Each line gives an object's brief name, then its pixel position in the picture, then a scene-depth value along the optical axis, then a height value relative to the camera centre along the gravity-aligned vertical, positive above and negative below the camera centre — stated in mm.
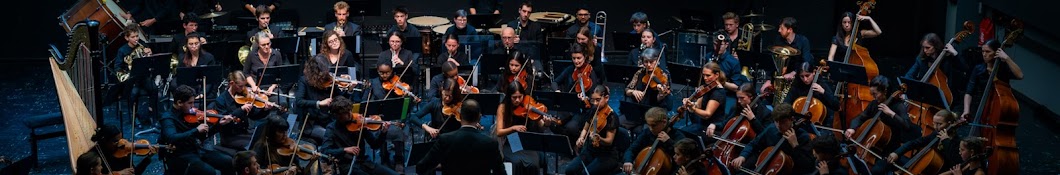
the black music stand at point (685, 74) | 11016 -789
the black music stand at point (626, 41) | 12861 -604
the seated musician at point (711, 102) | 10336 -956
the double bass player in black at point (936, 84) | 10180 -873
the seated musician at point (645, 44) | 12633 -625
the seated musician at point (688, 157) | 8398 -1122
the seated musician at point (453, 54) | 12544 -742
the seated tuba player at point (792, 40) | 12614 -560
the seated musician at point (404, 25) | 13469 -510
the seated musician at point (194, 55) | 12070 -758
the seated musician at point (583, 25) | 13648 -488
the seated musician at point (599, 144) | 9539 -1197
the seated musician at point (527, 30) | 13945 -554
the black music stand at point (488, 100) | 10188 -946
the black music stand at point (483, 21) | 13836 -465
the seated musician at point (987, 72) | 9734 -674
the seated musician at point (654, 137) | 8898 -1075
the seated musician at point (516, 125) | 9766 -1133
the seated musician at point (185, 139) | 9539 -1207
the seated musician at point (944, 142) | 8914 -1083
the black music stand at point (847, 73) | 10461 -724
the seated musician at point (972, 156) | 8406 -1091
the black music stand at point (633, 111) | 9898 -995
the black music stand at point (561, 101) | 10203 -954
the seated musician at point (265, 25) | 13242 -522
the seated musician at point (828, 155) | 8492 -1109
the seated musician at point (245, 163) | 8141 -1166
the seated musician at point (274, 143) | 8930 -1149
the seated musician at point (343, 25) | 13453 -517
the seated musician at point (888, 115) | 9758 -982
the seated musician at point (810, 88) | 10697 -874
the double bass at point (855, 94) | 10789 -915
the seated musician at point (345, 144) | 9461 -1229
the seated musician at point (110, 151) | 8445 -1175
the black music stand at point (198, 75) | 11086 -861
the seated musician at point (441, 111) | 10344 -1067
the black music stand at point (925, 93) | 9727 -819
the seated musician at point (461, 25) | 13461 -499
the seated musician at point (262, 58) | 12180 -785
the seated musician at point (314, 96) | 10898 -1022
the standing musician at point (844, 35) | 12516 -502
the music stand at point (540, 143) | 8875 -1113
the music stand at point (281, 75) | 11373 -872
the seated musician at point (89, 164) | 8039 -1173
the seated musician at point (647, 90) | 10992 -909
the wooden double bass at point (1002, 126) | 9203 -983
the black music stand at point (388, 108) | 9797 -994
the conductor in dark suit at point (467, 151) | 7992 -1054
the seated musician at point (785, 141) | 8883 -1092
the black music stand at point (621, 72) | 11234 -796
